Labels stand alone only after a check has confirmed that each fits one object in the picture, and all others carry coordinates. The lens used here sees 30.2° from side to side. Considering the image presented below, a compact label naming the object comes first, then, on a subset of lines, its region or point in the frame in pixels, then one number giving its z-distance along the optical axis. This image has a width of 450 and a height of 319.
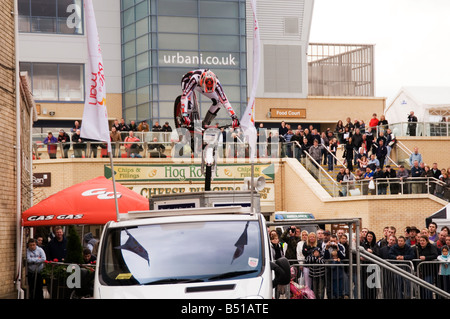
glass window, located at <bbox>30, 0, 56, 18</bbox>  52.56
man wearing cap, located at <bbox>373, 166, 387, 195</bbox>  32.94
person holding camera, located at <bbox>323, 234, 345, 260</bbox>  16.78
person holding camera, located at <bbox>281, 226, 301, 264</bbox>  18.33
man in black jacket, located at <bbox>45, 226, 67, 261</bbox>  19.22
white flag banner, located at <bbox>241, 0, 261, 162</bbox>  14.52
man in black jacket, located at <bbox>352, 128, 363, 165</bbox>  36.41
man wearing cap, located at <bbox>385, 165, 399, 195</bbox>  32.88
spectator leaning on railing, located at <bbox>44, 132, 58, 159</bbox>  36.59
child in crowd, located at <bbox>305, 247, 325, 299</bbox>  15.61
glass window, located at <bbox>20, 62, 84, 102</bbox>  53.31
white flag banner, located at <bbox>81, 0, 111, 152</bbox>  12.81
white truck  9.22
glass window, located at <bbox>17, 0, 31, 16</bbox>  52.38
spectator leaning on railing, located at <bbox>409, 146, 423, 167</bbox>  35.09
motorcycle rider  18.11
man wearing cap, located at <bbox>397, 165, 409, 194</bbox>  32.81
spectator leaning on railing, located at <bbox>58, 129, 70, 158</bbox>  36.69
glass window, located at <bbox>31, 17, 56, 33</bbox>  52.88
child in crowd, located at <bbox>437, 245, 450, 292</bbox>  16.77
